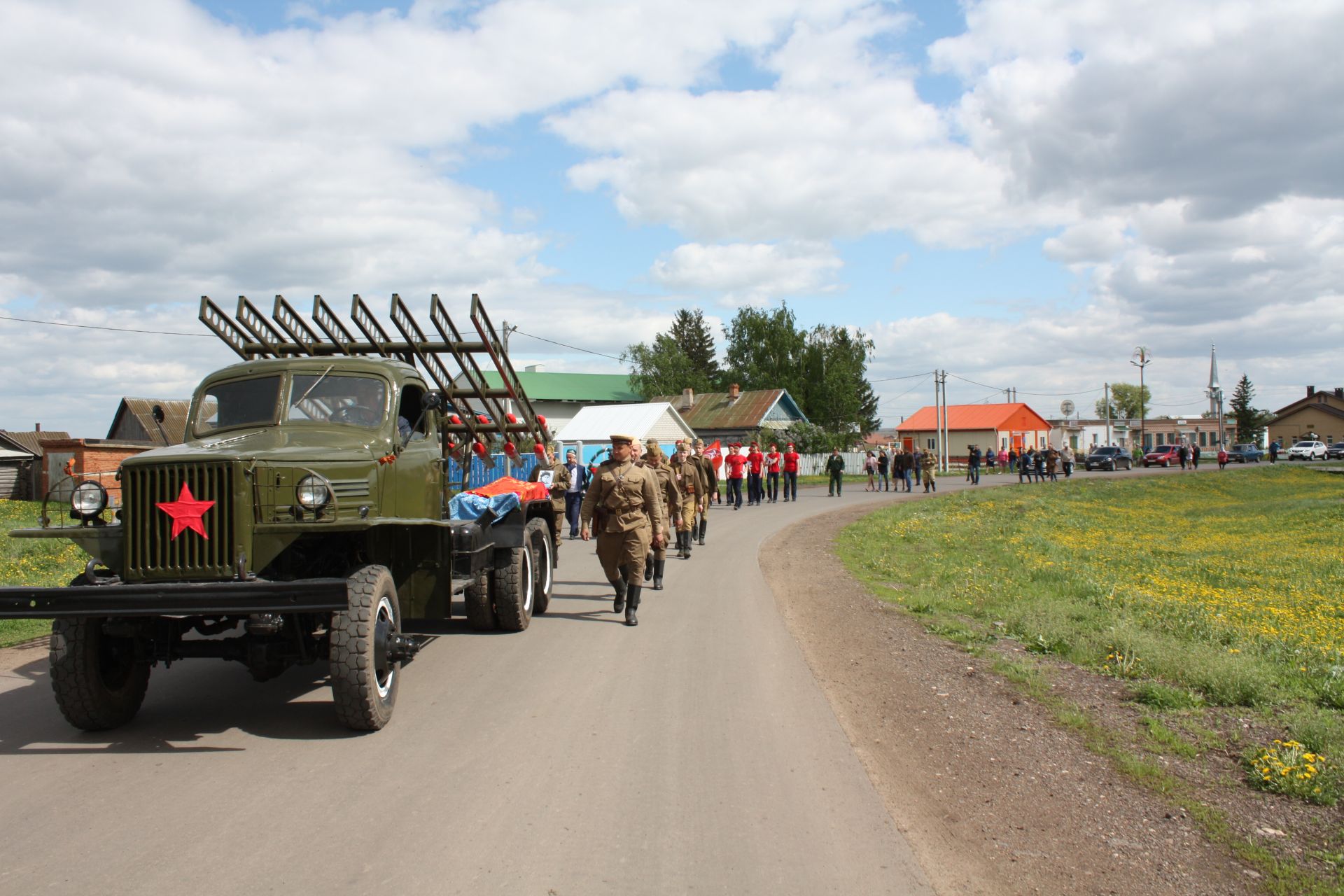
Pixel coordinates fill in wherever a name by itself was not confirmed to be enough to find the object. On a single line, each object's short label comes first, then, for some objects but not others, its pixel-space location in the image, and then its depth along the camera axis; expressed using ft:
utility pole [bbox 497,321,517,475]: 38.39
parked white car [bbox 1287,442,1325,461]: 261.24
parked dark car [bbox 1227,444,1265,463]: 257.96
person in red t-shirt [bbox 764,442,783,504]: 107.14
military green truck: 18.57
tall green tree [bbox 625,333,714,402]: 275.80
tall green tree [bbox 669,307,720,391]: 316.81
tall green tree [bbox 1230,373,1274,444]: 348.59
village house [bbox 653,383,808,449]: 213.87
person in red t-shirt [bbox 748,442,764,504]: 102.37
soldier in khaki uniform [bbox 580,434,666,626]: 33.01
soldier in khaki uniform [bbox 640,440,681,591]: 40.52
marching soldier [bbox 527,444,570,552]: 37.35
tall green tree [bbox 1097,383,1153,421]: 527.81
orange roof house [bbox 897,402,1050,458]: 290.15
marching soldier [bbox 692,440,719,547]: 55.72
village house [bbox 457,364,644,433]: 242.78
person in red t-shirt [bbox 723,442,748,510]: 93.81
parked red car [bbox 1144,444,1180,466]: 222.89
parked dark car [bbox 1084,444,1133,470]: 206.08
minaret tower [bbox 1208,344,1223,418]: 337.41
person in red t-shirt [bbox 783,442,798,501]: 105.40
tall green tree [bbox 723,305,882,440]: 266.77
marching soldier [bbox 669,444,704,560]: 51.65
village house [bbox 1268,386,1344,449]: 370.73
